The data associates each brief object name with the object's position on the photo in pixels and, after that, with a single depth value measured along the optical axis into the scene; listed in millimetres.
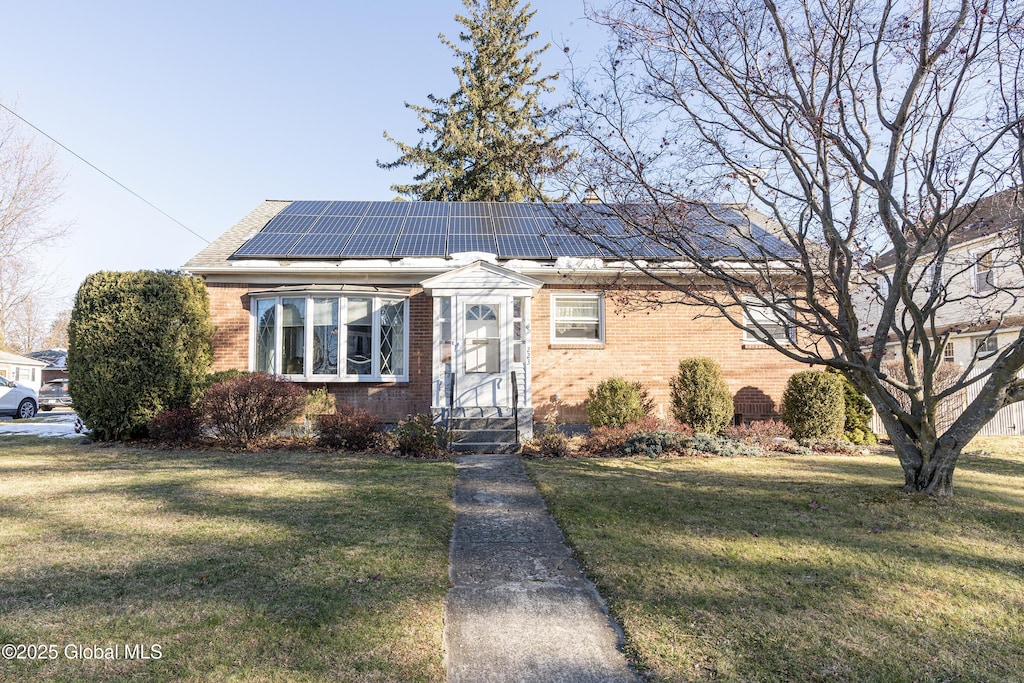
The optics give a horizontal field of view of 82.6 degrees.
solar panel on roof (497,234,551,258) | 13297
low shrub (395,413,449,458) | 9797
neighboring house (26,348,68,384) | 44053
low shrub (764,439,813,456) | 10539
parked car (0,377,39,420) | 19969
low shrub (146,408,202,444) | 10531
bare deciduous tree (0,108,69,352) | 25000
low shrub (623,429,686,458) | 10039
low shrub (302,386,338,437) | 11188
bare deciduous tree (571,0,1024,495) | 5969
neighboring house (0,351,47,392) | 31422
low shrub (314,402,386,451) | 10367
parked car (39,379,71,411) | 30484
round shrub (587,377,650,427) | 11281
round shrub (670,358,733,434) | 11562
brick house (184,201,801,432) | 12172
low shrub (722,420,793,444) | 10914
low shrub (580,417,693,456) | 10219
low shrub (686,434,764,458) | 10219
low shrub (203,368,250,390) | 11312
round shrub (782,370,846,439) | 11320
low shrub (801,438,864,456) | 10672
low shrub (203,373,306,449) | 10273
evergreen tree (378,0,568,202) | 28078
